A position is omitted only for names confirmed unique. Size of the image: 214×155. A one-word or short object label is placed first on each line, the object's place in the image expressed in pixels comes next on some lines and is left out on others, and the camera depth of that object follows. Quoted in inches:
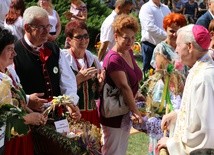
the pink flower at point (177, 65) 220.1
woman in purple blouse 214.2
